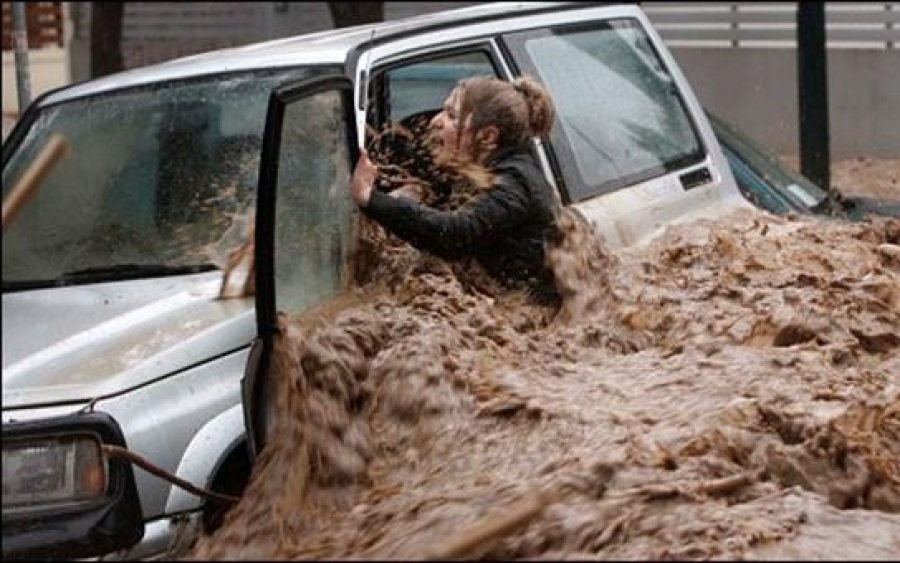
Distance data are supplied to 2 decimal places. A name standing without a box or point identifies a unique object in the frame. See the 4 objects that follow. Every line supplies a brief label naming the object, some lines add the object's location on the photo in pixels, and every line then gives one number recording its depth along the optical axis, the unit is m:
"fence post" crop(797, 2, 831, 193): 21.93
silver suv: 7.65
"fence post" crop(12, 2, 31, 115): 16.20
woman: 9.51
